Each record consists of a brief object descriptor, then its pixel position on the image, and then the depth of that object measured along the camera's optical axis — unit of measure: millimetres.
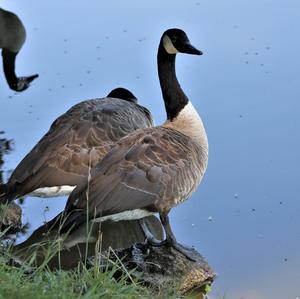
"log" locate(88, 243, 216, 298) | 12125
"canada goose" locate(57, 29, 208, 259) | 11594
